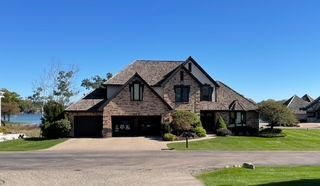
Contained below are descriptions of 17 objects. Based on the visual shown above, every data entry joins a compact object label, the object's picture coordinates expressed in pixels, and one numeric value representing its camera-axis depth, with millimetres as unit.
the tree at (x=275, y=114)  34441
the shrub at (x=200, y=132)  32652
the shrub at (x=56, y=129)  32454
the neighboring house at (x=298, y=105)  65066
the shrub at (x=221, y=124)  34958
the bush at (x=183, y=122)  32275
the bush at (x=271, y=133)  33588
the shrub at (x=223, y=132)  33805
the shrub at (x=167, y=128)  32428
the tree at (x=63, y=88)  55090
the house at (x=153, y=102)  33308
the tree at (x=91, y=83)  70086
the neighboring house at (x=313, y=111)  63405
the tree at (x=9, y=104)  60698
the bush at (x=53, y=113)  33984
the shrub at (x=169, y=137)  30307
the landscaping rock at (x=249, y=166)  15949
